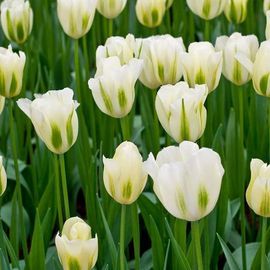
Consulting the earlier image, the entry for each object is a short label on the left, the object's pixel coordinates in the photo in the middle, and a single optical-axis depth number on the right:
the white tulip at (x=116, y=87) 2.05
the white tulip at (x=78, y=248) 1.90
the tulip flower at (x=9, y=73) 2.14
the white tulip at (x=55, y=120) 2.01
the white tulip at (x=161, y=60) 2.13
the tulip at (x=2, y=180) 2.01
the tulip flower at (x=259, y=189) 1.93
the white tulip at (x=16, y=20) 2.36
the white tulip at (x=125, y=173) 1.93
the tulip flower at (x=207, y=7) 2.33
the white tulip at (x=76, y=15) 2.25
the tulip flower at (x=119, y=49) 2.15
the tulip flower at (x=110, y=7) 2.36
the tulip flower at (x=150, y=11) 2.37
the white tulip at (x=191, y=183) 1.87
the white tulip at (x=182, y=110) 2.01
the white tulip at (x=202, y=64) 2.11
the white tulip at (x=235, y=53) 2.15
